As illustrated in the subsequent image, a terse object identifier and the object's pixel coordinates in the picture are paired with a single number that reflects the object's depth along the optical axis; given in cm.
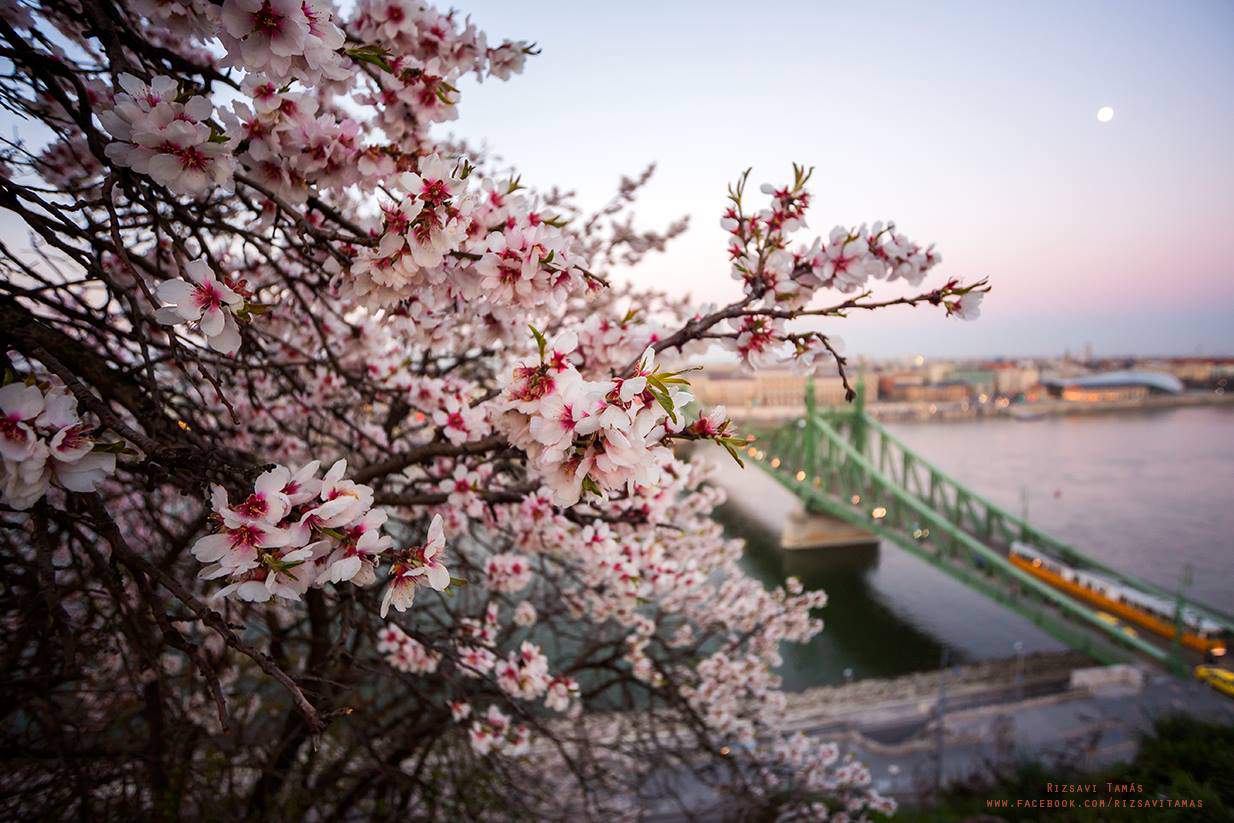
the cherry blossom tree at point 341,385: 84
